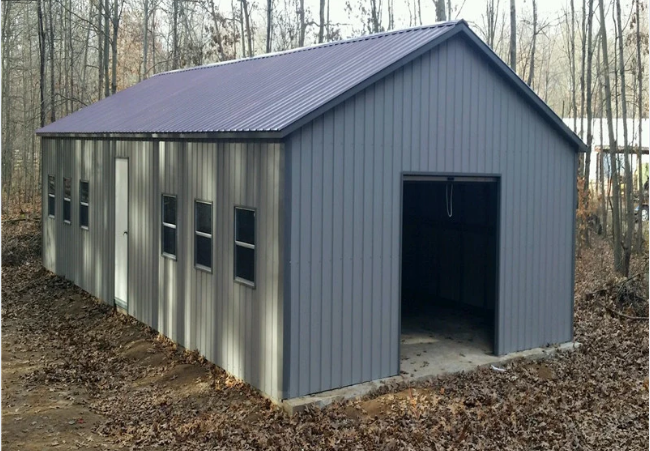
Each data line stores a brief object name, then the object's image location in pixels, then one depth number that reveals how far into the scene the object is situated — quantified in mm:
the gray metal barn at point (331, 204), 9055
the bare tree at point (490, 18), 28142
